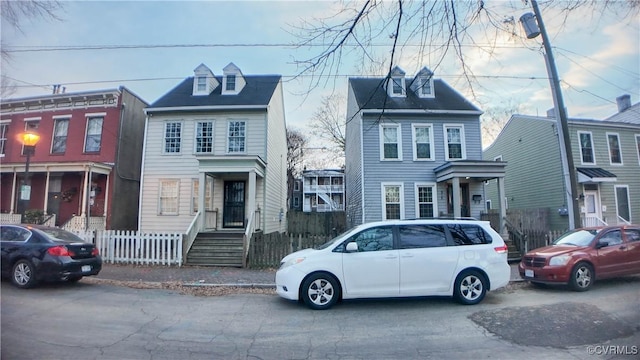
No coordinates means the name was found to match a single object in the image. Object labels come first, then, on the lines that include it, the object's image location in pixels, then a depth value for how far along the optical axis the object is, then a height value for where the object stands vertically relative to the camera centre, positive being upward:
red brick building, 16.53 +3.38
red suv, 7.85 -0.94
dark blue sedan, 7.54 -0.85
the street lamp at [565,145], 9.93 +2.27
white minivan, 6.49 -0.91
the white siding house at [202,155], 15.80 +2.94
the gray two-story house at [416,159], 16.50 +2.97
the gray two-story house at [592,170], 17.92 +2.72
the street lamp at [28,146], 10.92 +2.57
